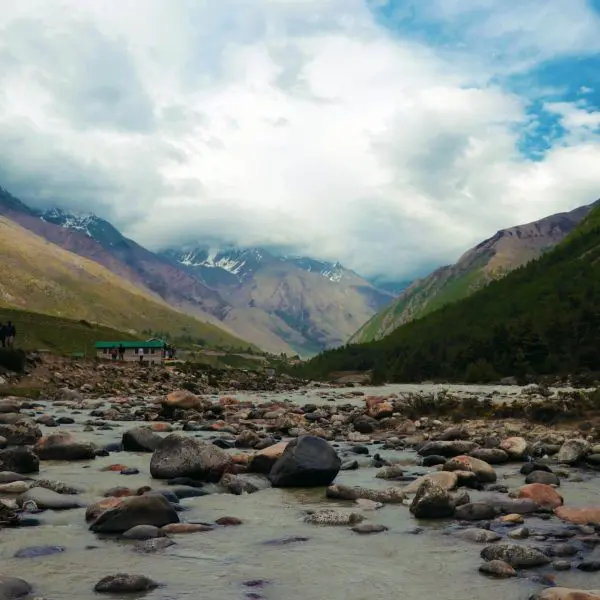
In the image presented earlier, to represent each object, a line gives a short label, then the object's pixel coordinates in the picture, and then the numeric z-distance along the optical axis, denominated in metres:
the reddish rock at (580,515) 14.19
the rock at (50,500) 15.23
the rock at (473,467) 19.25
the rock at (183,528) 13.16
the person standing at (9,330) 72.75
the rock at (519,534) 12.88
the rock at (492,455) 23.25
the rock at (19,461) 19.42
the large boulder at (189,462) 19.31
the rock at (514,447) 23.92
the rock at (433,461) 22.86
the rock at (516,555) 11.02
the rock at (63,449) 22.95
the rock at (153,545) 11.77
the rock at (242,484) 18.05
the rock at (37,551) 11.20
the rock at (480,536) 12.83
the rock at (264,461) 20.76
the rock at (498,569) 10.60
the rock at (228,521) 14.13
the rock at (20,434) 24.88
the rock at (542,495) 15.89
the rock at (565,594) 8.77
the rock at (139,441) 25.64
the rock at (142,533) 12.55
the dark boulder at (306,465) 18.92
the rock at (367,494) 16.85
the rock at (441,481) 17.77
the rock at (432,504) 14.97
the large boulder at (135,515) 13.09
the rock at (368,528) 13.58
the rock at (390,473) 20.33
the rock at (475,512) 14.78
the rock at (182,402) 42.62
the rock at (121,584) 9.52
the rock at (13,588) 8.96
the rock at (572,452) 22.55
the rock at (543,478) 18.80
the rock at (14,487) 16.42
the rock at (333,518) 14.38
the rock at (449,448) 24.53
